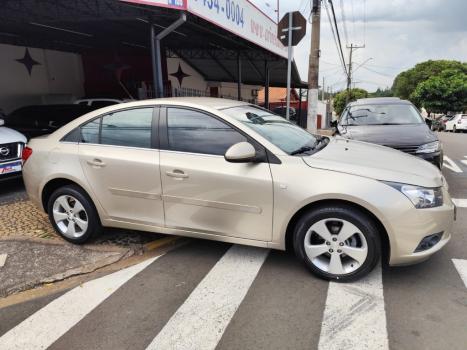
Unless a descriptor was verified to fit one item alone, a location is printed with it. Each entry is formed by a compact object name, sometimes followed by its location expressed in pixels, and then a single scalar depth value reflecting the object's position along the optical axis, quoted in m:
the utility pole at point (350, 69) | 41.79
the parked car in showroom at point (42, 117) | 9.34
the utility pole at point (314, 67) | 9.43
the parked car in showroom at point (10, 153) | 6.30
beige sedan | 3.20
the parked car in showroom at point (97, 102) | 11.84
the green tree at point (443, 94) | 40.94
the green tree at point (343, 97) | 63.31
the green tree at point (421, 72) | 56.66
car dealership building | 8.19
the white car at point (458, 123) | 24.95
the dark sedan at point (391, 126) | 5.98
